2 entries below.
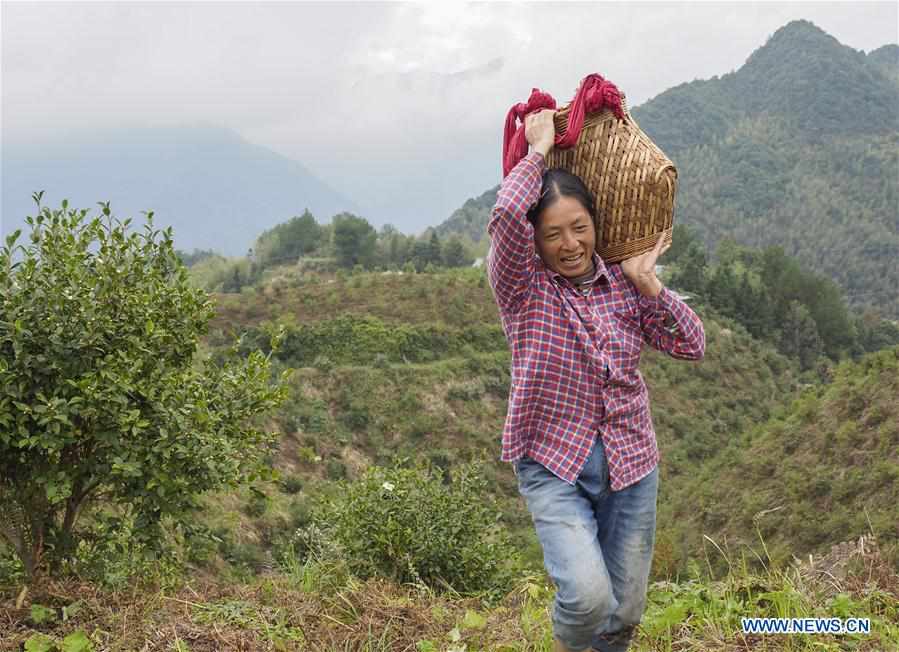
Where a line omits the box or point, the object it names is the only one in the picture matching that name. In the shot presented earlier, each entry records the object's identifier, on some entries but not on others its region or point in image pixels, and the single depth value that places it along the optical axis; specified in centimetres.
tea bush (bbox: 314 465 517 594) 634
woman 218
